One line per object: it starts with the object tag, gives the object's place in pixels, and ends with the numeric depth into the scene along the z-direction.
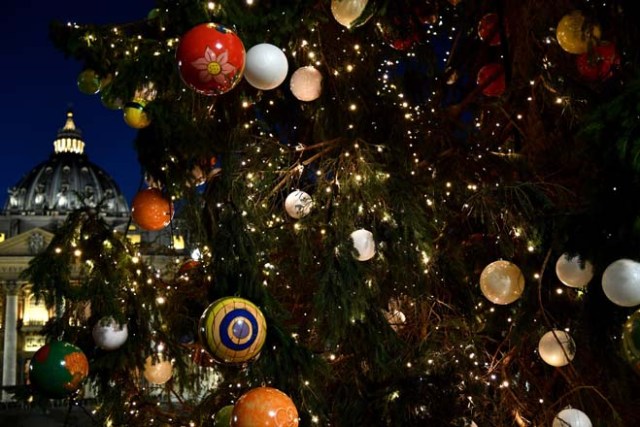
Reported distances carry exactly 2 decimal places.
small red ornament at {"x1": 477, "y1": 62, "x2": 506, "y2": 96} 4.94
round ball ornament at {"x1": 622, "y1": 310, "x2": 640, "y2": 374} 2.48
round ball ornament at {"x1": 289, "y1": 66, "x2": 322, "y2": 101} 4.24
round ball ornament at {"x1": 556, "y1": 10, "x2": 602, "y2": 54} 3.55
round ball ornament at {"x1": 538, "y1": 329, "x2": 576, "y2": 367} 3.62
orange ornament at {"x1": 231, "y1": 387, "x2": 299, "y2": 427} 2.97
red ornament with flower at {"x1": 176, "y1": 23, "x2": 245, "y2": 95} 2.98
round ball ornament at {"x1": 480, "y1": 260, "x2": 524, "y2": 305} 3.65
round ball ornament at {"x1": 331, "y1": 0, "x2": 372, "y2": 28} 3.53
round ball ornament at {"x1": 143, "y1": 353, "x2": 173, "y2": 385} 4.30
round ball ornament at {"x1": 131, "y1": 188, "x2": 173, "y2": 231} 3.64
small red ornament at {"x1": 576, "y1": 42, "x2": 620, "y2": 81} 3.65
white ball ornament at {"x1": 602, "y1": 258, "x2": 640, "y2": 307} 2.56
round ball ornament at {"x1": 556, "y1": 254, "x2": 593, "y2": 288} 2.89
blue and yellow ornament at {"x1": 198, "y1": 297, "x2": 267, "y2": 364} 3.00
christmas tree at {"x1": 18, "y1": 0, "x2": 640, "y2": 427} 3.05
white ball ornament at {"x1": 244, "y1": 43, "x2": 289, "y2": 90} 3.33
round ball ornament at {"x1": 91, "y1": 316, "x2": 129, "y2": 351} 3.53
